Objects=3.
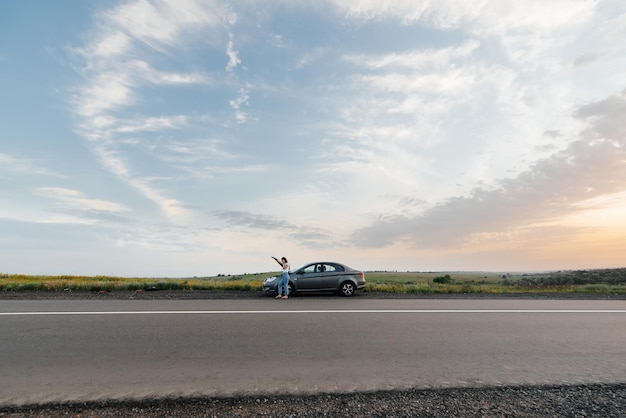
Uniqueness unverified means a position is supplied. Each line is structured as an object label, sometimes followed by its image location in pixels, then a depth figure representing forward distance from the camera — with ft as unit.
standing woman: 53.93
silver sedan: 57.67
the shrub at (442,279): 130.72
